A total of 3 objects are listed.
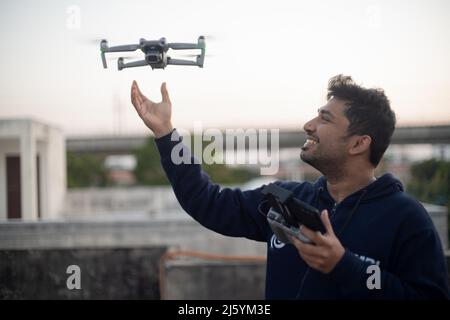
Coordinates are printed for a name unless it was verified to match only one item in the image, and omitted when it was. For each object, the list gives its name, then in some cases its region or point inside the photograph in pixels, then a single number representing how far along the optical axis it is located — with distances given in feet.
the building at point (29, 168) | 17.53
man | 5.94
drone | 7.25
